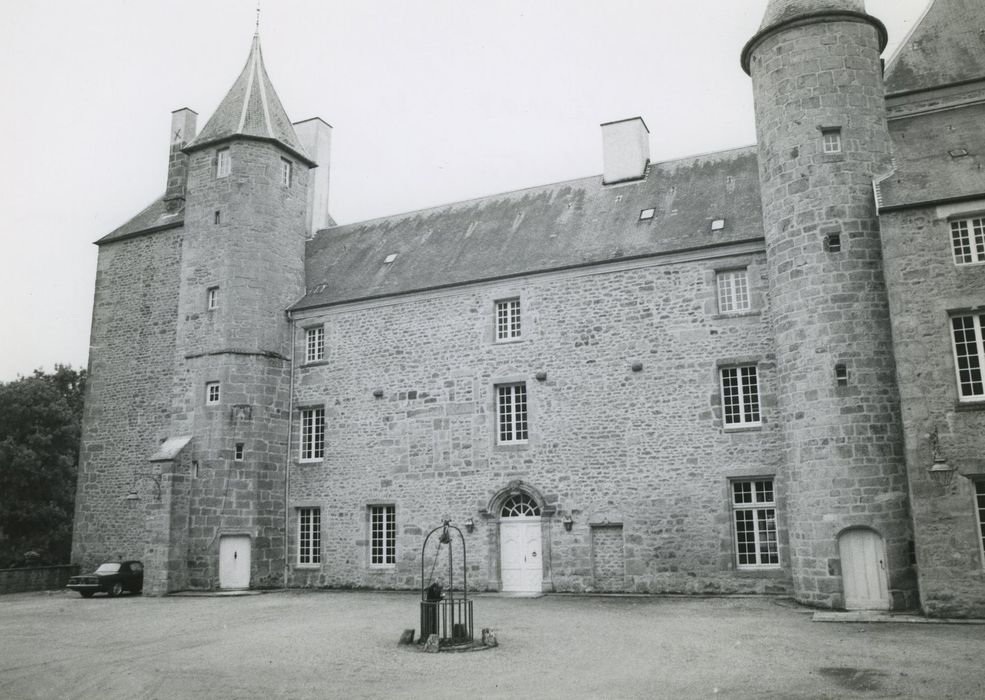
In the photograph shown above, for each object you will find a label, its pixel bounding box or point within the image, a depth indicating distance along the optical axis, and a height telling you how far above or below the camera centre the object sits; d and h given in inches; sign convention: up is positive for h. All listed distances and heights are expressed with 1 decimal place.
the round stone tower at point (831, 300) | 597.0 +153.1
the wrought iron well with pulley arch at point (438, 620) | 476.7 -55.5
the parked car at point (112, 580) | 840.9 -53.5
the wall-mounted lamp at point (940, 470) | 551.8 +24.3
